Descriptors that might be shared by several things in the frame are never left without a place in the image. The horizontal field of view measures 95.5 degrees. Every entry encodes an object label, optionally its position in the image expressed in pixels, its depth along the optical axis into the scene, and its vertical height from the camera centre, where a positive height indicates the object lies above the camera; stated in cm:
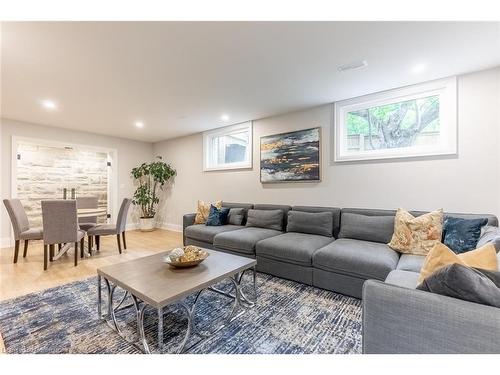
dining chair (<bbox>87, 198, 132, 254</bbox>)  370 -67
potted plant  583 +5
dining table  337 -43
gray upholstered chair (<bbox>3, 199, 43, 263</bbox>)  320 -58
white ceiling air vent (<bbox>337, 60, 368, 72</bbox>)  233 +128
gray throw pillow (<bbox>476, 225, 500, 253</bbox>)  142 -37
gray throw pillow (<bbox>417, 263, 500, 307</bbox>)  91 -41
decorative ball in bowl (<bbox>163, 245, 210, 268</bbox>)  185 -59
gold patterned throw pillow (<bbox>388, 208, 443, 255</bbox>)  225 -47
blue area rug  158 -111
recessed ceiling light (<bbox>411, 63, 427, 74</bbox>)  238 +128
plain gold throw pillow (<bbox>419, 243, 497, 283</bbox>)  118 -38
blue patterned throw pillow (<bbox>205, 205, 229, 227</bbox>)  388 -50
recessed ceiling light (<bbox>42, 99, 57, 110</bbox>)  336 +129
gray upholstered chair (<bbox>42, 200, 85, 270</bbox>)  300 -46
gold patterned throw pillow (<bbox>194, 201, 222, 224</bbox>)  413 -45
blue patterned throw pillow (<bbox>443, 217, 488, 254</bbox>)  203 -43
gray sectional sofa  90 -64
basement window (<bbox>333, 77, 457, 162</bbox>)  268 +85
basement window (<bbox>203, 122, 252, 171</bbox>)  450 +87
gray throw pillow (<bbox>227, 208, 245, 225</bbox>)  391 -50
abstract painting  361 +52
